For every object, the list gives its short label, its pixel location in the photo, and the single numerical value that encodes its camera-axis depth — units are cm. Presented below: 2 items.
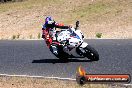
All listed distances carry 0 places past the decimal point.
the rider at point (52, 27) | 1639
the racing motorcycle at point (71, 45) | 1616
